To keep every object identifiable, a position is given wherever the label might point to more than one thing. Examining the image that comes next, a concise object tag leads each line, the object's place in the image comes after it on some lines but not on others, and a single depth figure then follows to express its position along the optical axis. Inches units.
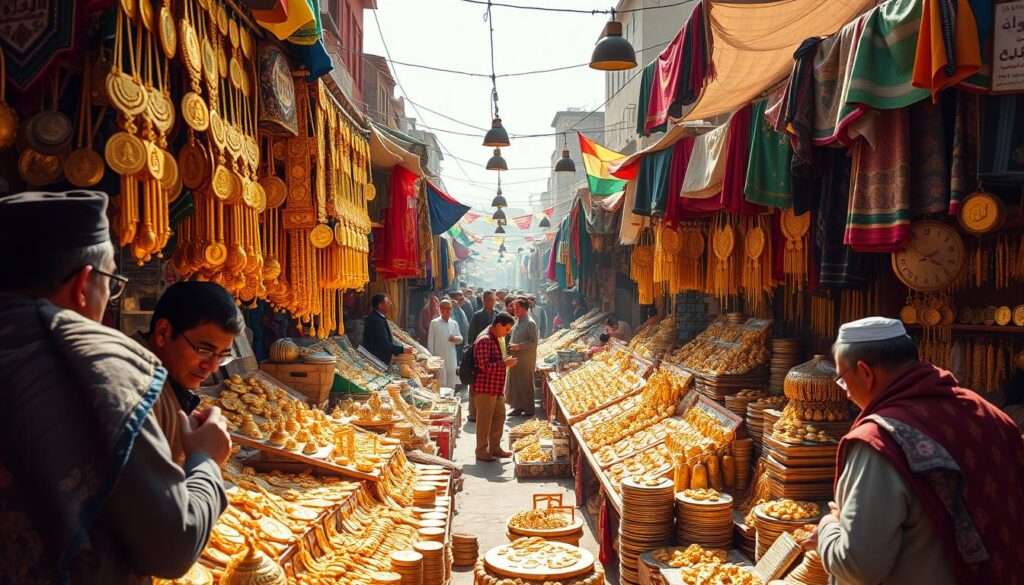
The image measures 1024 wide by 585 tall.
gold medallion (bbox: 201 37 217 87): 98.1
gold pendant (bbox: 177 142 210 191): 99.7
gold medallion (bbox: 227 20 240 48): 107.6
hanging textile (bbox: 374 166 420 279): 260.2
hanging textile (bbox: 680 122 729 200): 194.4
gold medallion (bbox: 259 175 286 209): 135.6
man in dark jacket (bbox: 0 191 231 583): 43.7
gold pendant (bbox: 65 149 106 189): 79.3
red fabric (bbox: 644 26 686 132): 193.0
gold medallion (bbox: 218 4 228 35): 104.0
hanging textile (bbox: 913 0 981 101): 106.8
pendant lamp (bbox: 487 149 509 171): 497.7
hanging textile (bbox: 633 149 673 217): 233.3
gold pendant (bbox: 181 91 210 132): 93.6
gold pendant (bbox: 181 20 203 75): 92.1
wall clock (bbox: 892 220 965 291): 131.2
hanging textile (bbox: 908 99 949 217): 121.3
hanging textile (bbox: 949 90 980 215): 117.8
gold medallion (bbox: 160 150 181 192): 86.4
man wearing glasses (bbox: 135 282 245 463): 72.9
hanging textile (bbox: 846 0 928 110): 115.0
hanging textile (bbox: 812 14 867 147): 124.0
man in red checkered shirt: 321.1
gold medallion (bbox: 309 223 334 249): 146.4
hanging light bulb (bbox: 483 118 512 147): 393.1
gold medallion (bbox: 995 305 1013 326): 137.5
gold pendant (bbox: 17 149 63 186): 77.2
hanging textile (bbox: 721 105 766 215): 184.5
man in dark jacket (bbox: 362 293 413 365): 347.9
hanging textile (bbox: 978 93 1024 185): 111.2
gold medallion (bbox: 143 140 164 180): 82.2
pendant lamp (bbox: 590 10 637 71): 224.8
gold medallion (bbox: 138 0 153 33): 83.1
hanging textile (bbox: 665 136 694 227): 224.8
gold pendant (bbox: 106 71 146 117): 78.5
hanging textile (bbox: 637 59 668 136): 218.6
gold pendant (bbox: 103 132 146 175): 78.8
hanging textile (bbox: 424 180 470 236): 370.3
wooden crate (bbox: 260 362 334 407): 210.8
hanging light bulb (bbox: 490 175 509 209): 745.0
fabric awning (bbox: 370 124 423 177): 222.2
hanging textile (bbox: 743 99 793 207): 164.1
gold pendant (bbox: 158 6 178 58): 87.0
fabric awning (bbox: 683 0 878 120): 164.1
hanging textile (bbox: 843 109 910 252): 123.0
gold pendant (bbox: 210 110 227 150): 99.7
